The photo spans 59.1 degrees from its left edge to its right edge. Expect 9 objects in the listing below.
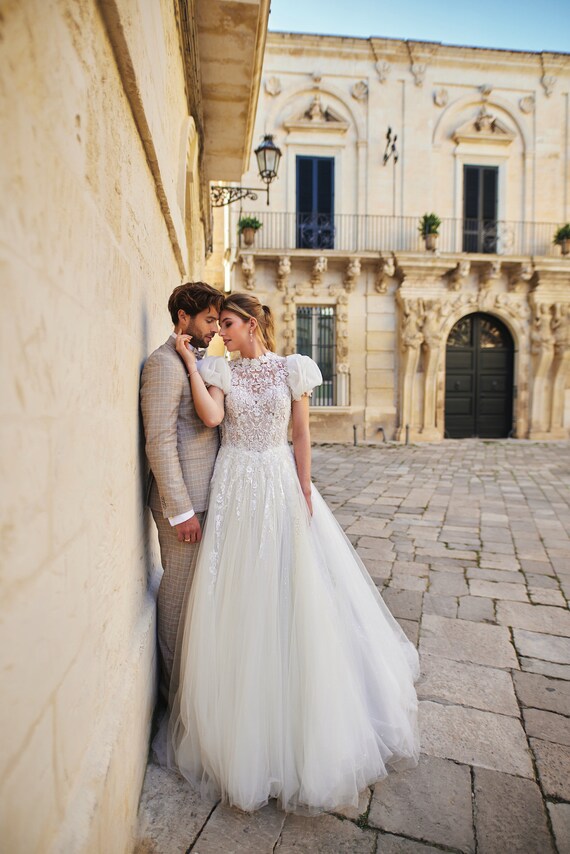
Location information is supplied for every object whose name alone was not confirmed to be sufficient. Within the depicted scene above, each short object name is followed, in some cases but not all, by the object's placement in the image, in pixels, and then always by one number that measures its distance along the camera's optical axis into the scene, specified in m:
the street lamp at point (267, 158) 8.10
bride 1.72
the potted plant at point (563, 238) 13.41
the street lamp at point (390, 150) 12.73
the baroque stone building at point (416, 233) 13.11
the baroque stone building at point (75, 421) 0.81
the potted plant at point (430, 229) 12.84
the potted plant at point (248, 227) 12.38
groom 1.87
